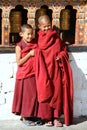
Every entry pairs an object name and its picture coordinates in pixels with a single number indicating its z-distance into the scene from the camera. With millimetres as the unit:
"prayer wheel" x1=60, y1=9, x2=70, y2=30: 5082
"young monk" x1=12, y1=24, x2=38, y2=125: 4656
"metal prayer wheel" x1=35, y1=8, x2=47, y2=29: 5016
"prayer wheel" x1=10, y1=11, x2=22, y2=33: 4988
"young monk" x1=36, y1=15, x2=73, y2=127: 4633
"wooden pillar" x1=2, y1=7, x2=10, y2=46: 4848
